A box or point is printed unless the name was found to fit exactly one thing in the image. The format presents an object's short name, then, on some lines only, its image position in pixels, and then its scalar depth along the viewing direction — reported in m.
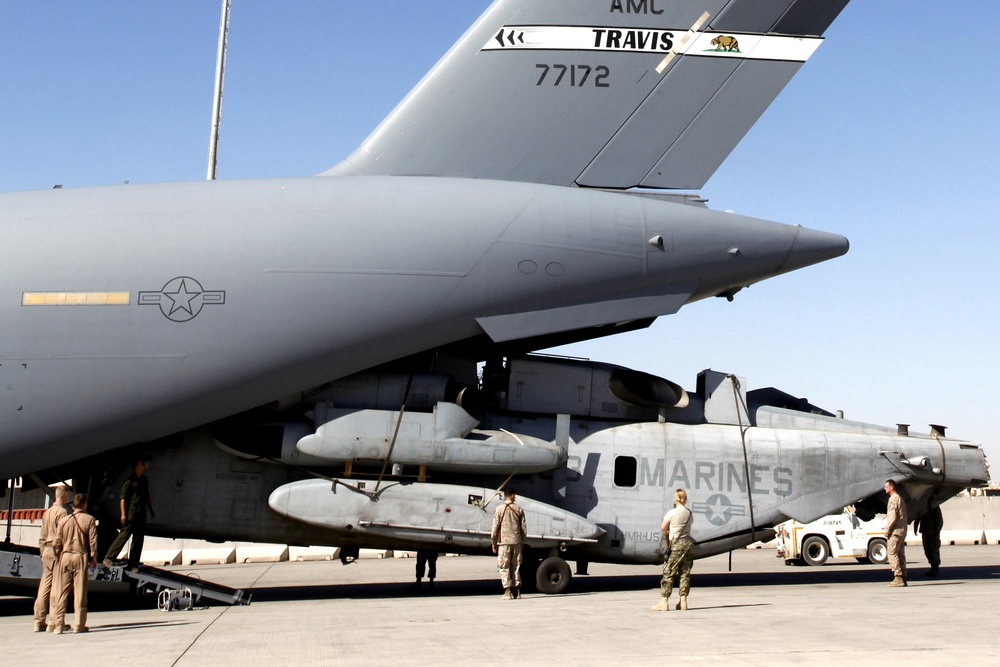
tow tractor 21.89
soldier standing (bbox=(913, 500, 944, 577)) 16.20
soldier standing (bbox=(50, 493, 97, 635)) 9.84
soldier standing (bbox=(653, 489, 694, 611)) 11.02
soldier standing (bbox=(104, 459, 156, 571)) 12.54
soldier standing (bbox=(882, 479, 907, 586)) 13.89
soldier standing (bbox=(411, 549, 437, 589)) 14.93
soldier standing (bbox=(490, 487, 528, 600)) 12.54
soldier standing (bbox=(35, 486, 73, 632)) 9.98
